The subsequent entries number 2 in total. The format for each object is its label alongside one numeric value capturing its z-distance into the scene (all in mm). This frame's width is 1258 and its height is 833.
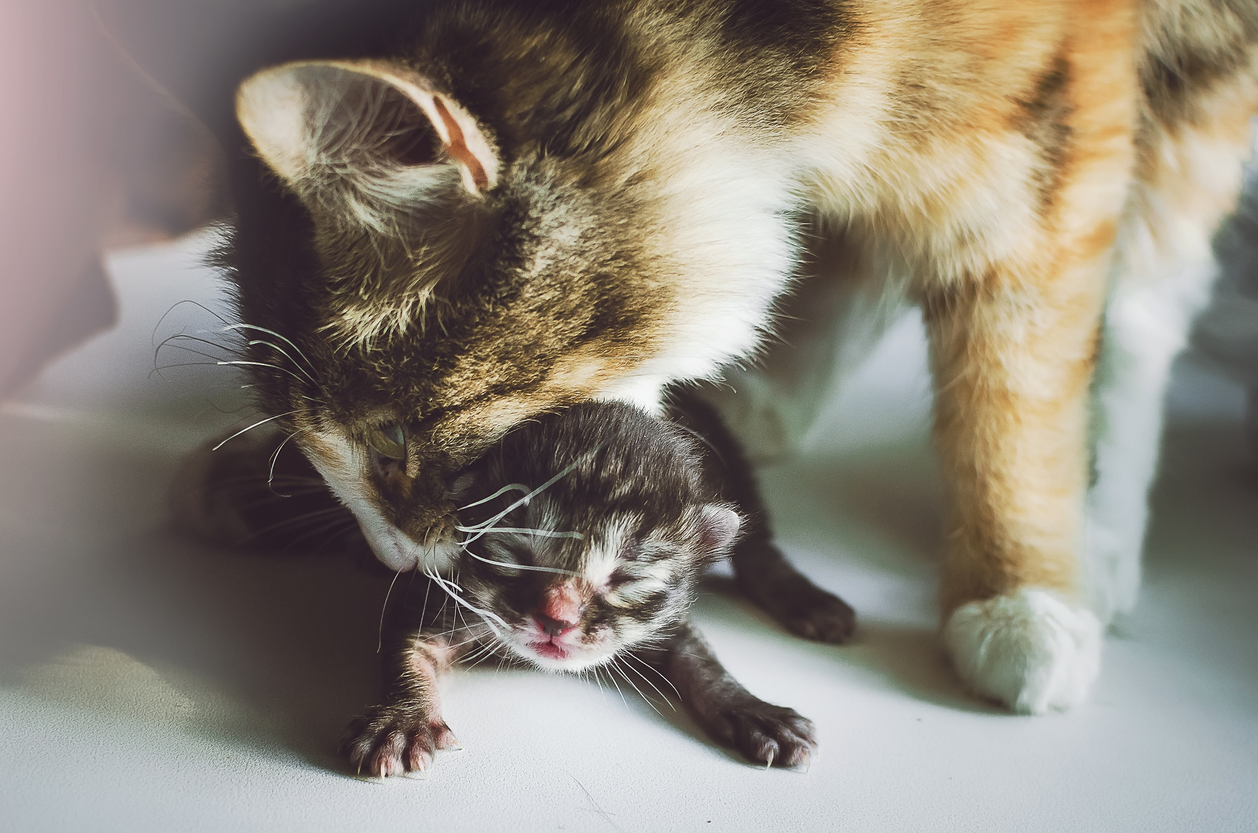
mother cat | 416
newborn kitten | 428
